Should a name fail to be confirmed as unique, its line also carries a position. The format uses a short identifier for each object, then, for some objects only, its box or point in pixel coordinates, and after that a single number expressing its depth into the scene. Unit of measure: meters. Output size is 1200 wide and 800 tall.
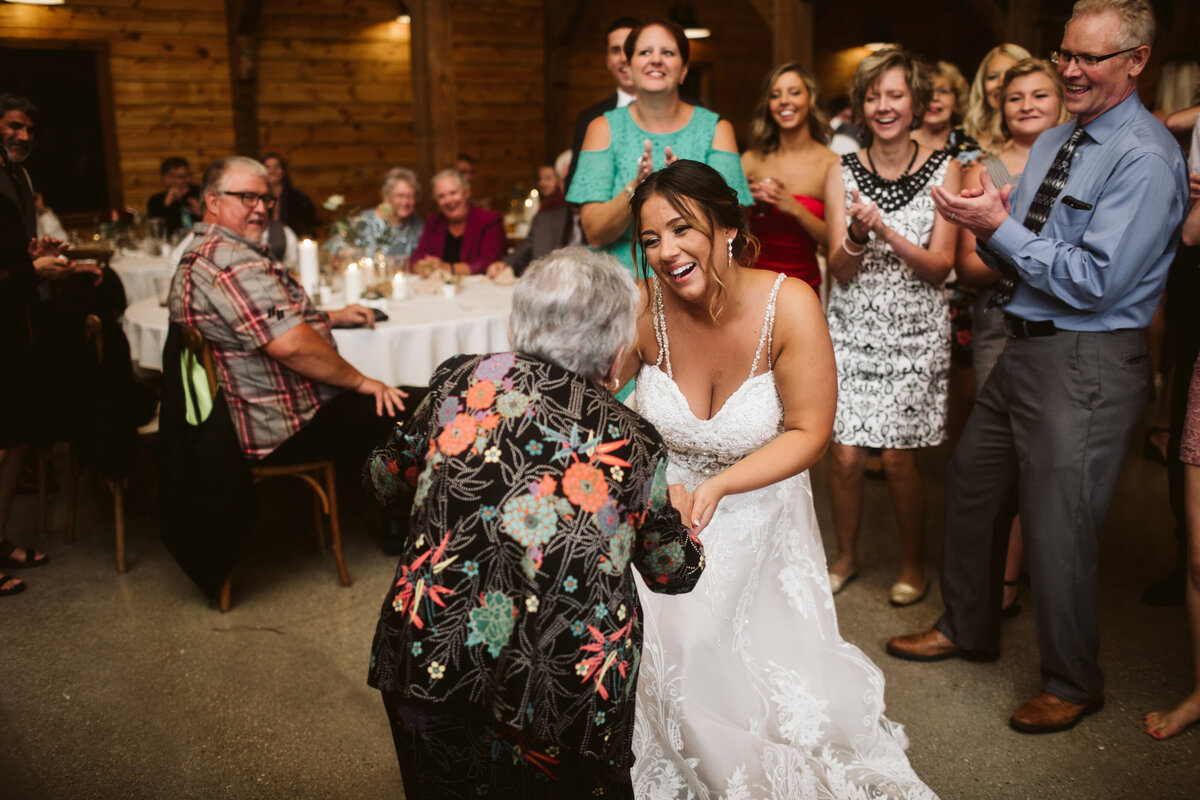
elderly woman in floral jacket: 1.24
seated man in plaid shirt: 2.68
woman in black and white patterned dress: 2.62
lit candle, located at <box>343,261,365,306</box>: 3.70
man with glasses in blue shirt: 1.93
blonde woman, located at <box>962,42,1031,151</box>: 3.38
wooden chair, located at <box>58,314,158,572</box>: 3.04
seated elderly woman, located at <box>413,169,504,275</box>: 4.68
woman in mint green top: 2.74
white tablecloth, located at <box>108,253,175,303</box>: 5.05
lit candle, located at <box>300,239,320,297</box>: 3.71
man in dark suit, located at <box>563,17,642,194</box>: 3.63
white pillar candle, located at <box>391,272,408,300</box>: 3.73
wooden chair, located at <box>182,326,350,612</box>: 2.72
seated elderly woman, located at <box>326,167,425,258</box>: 4.62
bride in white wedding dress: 1.84
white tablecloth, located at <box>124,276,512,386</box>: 3.30
